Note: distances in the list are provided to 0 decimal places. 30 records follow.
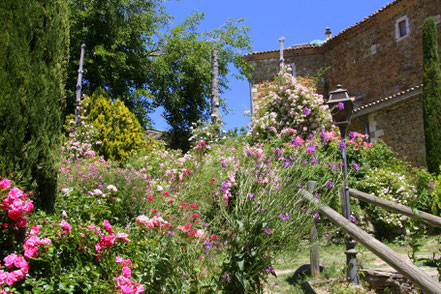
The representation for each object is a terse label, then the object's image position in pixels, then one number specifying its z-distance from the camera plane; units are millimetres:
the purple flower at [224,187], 4433
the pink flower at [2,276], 2105
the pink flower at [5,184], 2371
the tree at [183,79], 17000
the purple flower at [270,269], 2777
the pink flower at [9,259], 2191
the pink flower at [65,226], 2480
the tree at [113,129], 11391
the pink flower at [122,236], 2752
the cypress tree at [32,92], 2855
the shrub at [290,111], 9477
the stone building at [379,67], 11898
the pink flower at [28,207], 2367
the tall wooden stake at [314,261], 4387
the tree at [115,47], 14664
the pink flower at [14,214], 2289
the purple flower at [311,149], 4566
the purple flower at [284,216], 2900
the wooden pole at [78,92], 11188
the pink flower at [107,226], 2685
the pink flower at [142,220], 3029
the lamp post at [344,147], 3721
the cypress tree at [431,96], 10461
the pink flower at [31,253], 2229
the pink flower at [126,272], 2627
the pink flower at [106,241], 2631
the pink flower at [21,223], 2371
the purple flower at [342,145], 4270
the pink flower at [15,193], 2325
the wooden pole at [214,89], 10996
